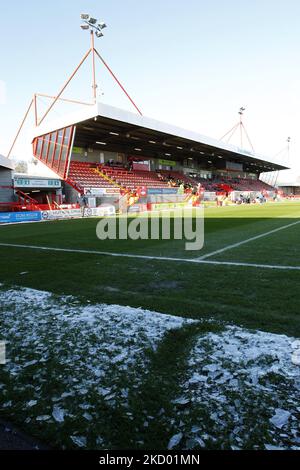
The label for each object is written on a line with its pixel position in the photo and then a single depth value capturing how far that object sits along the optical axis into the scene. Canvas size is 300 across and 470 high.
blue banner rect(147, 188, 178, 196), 33.50
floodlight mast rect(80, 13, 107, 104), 30.00
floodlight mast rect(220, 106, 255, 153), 64.56
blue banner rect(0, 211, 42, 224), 20.38
